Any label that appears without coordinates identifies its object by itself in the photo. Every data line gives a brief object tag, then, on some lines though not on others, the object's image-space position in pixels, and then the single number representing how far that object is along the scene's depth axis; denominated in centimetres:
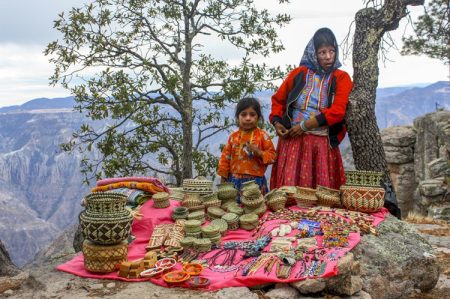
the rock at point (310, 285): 321
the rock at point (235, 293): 311
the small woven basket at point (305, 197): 476
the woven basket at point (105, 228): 355
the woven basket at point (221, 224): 434
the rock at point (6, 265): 509
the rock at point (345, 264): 326
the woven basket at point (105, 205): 363
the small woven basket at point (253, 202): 468
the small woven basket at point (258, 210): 471
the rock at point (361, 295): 341
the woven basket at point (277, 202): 473
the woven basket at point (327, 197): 479
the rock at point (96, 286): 334
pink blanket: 327
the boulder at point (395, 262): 378
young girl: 525
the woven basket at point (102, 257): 356
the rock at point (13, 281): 348
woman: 510
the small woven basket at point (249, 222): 452
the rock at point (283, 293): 317
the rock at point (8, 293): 335
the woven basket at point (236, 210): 474
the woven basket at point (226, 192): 504
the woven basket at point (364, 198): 466
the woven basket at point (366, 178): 476
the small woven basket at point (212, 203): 491
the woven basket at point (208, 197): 497
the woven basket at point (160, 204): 488
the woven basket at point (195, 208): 493
